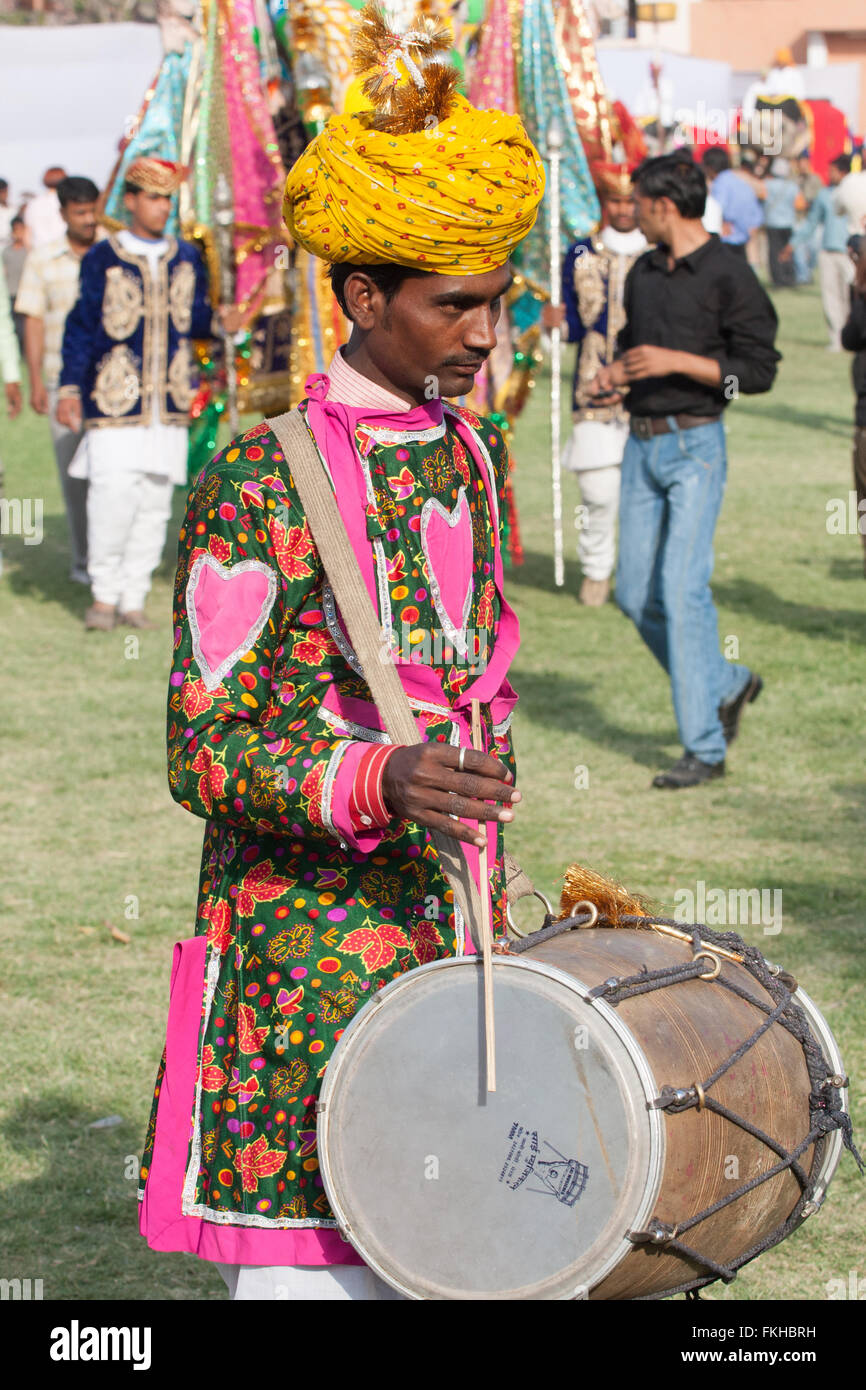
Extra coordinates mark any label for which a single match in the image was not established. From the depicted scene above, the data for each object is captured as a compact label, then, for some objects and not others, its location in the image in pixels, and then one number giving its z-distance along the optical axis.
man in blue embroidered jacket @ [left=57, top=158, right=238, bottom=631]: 9.52
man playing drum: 2.25
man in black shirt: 6.75
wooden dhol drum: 2.08
